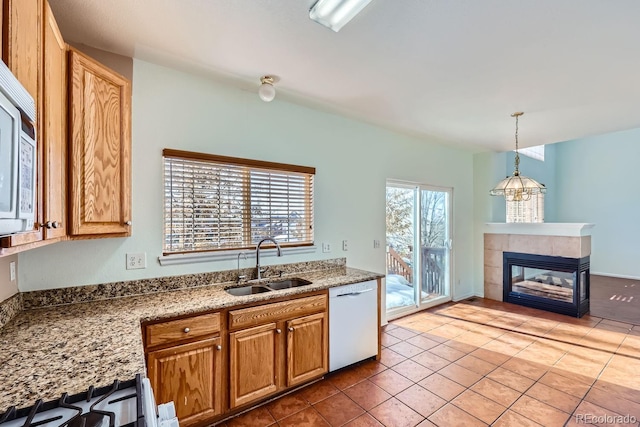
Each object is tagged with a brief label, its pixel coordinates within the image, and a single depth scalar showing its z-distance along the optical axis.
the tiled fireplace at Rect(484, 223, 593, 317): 4.26
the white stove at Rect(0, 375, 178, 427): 0.88
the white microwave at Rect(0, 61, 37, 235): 0.81
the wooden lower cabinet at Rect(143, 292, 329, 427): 1.83
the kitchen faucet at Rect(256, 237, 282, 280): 2.62
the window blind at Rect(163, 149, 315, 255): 2.37
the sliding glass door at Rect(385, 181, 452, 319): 4.16
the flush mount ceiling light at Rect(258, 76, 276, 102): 2.43
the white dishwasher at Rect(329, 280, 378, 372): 2.62
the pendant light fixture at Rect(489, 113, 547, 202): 3.42
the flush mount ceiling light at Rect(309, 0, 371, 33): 1.54
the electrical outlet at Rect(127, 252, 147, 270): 2.17
